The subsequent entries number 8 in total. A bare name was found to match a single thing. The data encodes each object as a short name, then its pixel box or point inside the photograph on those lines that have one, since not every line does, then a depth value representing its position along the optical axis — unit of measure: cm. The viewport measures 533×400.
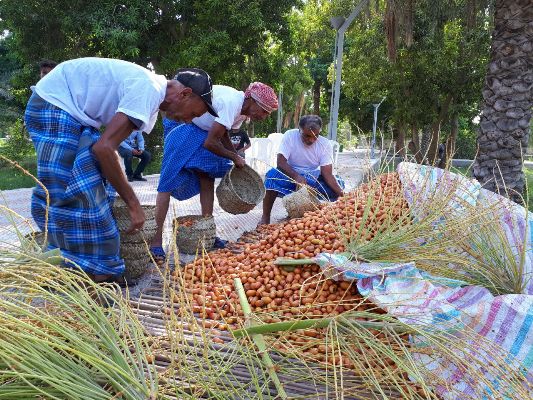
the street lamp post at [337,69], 845
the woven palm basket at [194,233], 352
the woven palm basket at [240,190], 366
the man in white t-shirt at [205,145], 356
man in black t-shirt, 514
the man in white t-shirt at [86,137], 227
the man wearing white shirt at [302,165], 475
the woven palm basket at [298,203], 421
